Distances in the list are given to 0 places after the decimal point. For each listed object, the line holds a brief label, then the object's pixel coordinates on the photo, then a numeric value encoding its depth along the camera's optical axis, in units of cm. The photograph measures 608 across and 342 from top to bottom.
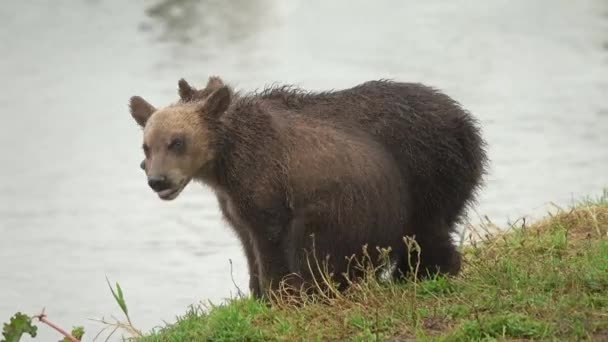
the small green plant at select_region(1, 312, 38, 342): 1717
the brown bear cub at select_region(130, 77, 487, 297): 1883
